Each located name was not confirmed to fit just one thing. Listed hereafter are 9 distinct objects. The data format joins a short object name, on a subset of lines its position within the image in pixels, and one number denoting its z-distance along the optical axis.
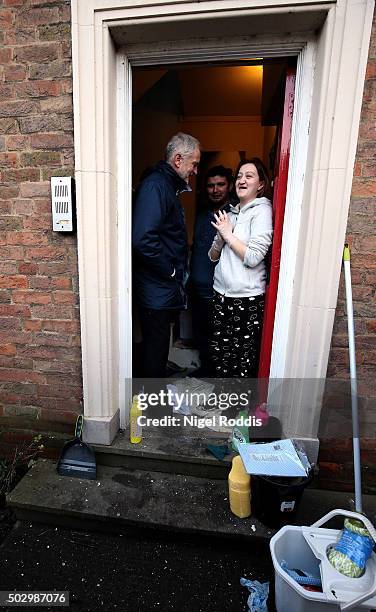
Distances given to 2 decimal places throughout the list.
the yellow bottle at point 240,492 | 1.99
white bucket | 1.38
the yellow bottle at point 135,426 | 2.38
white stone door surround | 1.80
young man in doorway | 3.02
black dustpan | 2.29
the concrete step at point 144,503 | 1.98
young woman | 2.34
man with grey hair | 2.32
